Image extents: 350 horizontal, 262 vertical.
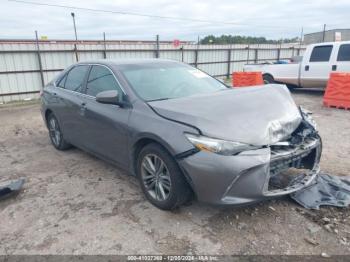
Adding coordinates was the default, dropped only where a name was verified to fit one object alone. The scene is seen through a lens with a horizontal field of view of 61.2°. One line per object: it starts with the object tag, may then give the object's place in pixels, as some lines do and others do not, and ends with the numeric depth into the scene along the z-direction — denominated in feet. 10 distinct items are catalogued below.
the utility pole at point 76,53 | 42.24
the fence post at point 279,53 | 72.75
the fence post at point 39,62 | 39.65
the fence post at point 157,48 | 50.02
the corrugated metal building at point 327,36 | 91.56
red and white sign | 53.26
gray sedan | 8.82
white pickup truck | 32.27
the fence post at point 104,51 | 44.70
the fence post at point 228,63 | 61.48
